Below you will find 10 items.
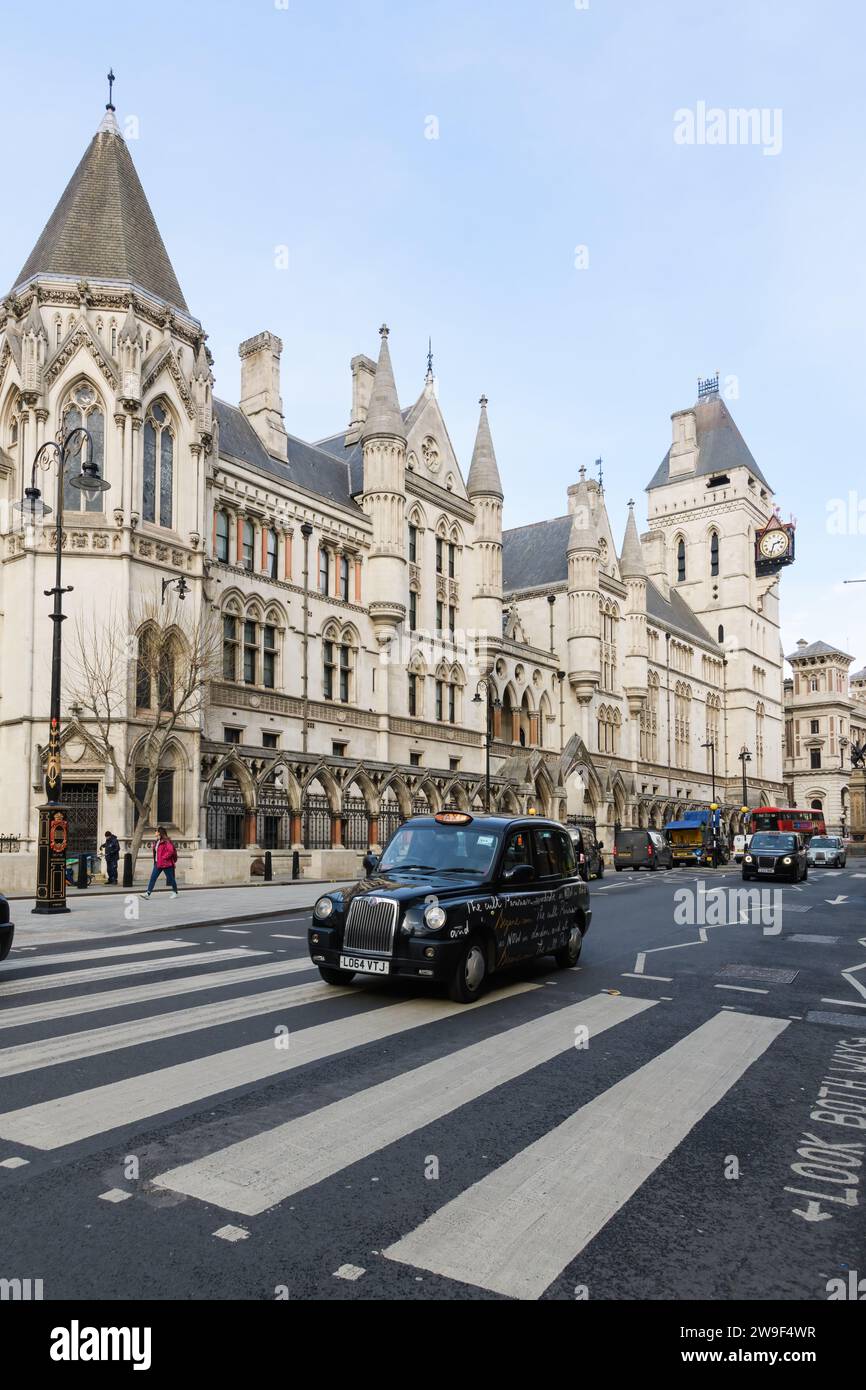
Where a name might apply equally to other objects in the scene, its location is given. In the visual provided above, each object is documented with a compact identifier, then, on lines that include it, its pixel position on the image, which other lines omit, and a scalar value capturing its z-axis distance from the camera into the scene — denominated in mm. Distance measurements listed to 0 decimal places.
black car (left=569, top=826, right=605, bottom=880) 30992
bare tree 27953
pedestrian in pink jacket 20672
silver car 46884
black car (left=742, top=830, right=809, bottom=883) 31266
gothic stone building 29594
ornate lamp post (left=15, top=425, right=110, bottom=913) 16516
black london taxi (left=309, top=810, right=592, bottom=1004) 8391
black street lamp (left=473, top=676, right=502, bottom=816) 47844
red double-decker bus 55531
